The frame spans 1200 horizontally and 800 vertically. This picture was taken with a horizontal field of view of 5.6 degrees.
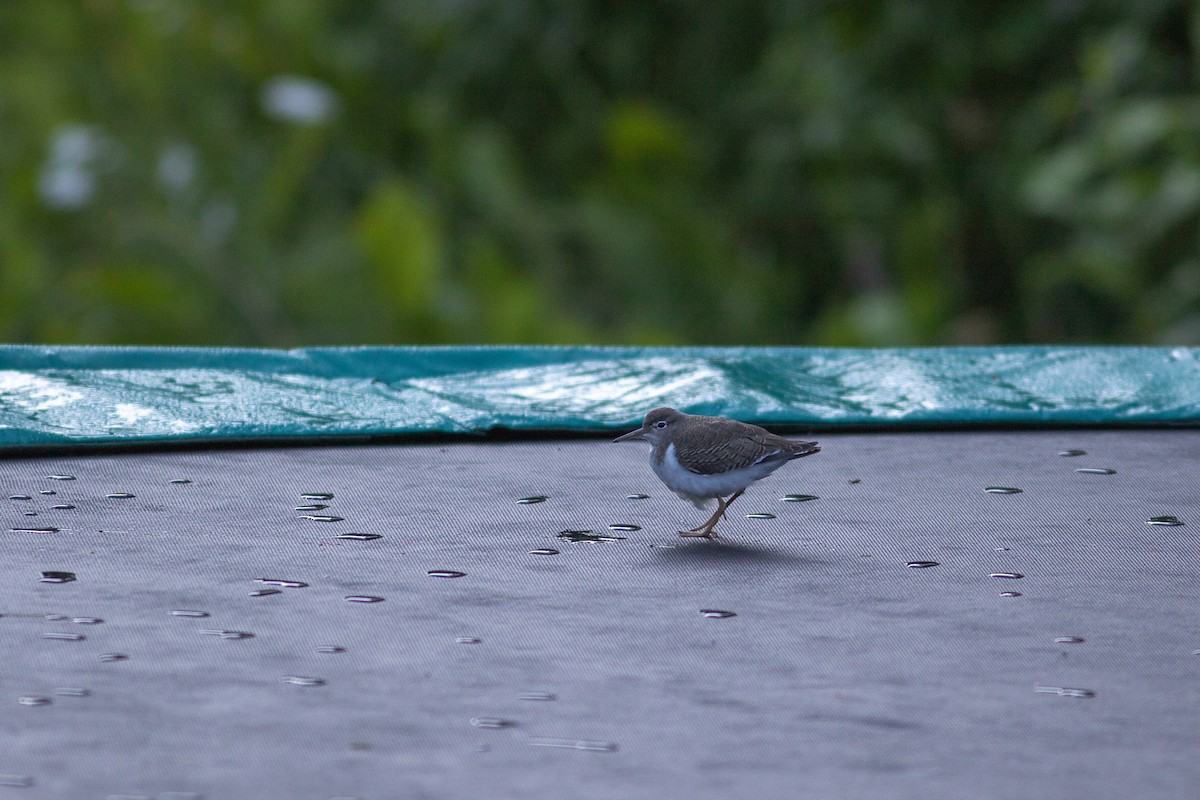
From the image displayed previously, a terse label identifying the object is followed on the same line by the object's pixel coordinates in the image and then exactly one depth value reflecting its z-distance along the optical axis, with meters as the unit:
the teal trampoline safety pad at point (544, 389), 10.00
